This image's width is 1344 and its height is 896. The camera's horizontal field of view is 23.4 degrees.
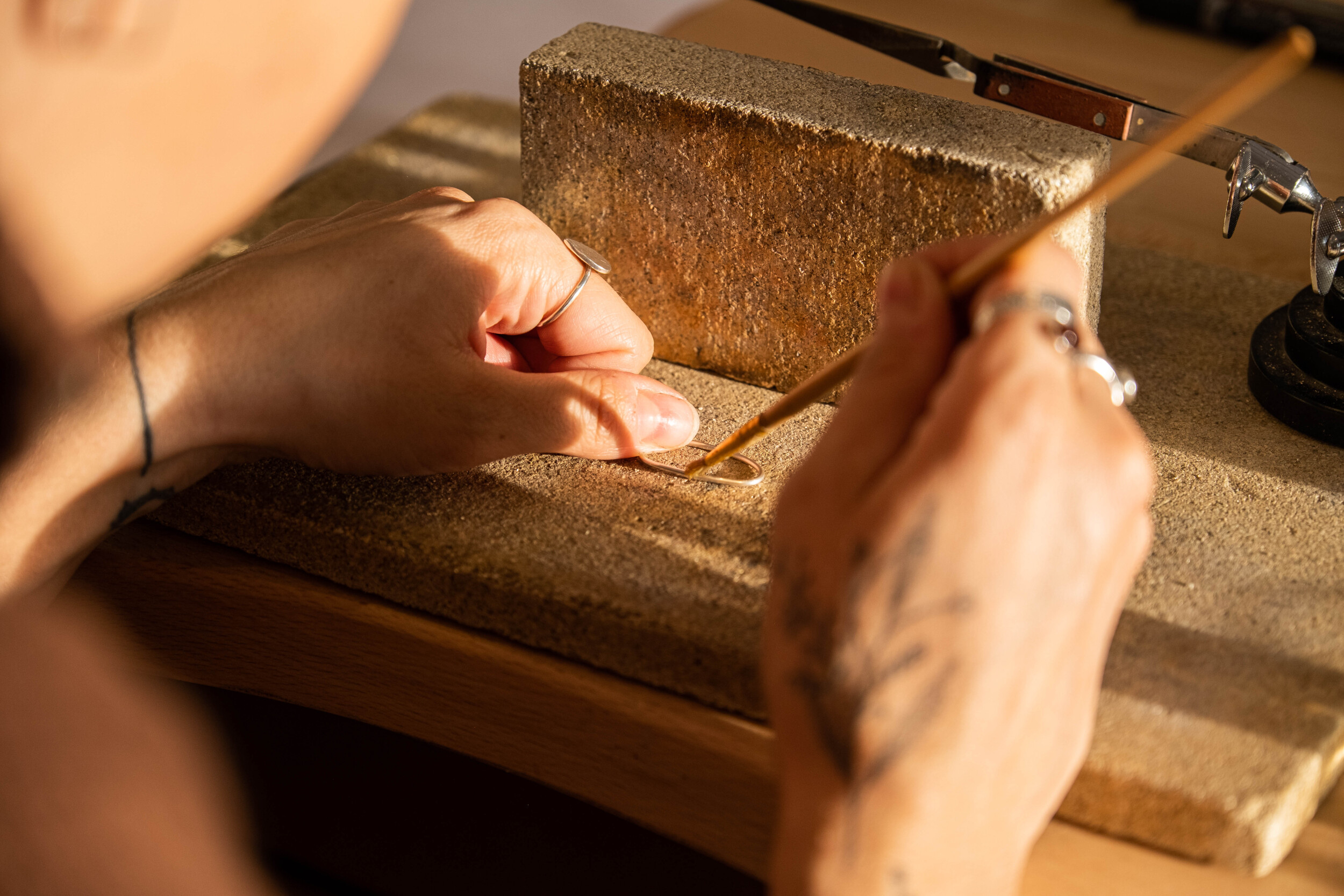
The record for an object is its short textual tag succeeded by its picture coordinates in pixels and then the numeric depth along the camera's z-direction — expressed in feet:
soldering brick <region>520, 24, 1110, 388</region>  3.82
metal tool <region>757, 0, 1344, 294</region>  3.88
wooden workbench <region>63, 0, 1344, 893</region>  3.58
